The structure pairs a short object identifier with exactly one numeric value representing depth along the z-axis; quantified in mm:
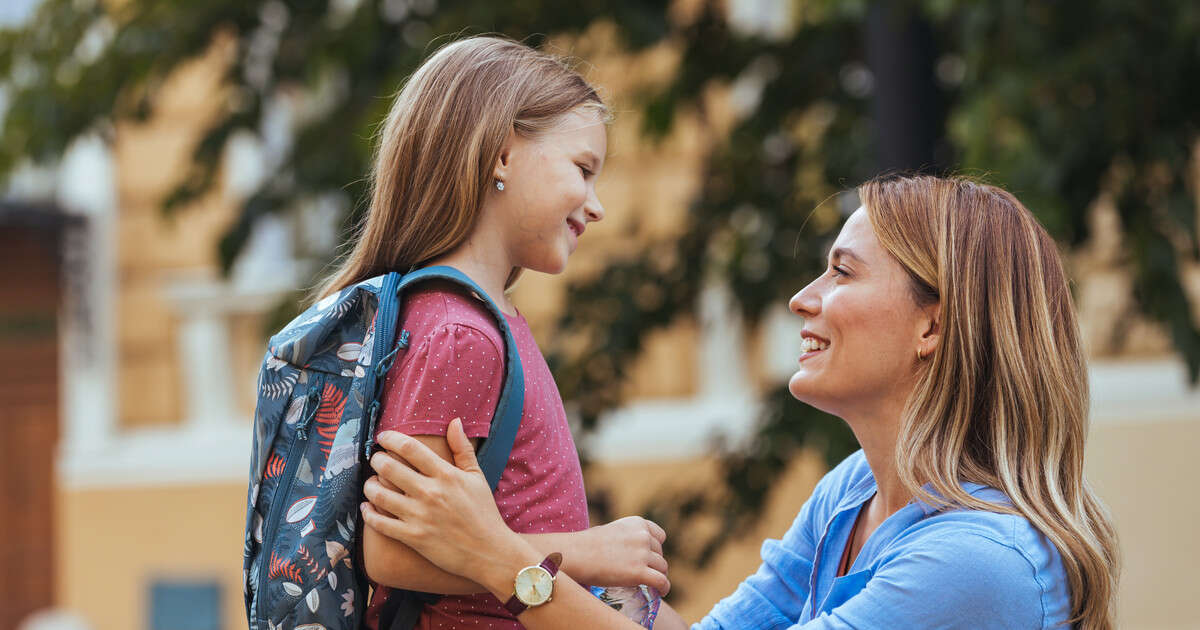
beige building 7902
